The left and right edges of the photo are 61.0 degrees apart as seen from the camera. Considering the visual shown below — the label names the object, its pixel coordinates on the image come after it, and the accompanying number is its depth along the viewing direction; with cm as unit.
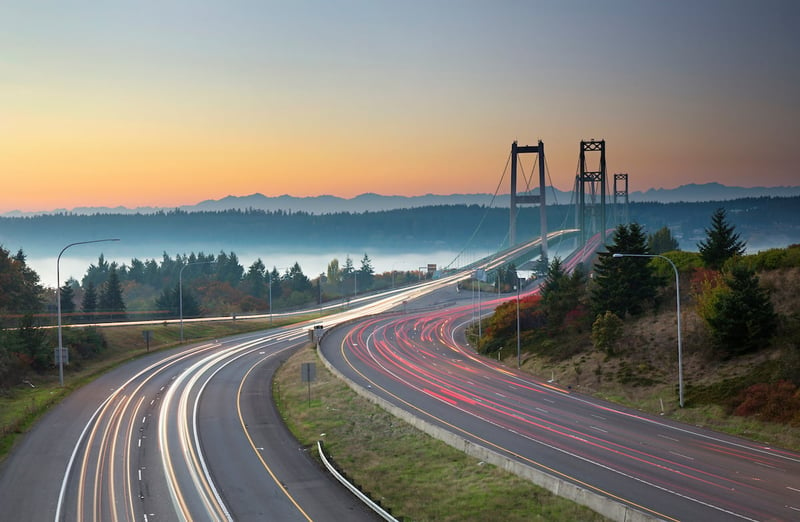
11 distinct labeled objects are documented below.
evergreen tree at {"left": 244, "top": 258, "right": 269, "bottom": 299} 18438
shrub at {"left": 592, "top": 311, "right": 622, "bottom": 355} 5788
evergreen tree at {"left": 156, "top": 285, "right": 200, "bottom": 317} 12888
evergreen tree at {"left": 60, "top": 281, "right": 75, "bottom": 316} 12502
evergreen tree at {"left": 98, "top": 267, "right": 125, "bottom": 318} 12875
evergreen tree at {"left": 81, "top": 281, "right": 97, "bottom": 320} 12450
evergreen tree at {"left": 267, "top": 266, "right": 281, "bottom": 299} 18438
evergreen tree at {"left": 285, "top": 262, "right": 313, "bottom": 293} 19300
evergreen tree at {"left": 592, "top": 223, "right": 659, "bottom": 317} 6372
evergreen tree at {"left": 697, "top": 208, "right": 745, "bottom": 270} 6619
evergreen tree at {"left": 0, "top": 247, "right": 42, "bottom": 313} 8131
